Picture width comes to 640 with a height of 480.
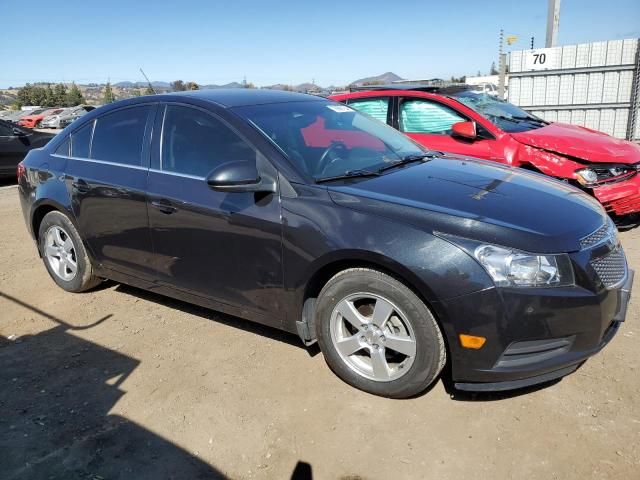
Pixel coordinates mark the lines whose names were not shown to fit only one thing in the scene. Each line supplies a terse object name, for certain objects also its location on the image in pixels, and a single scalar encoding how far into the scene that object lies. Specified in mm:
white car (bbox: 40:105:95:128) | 32781
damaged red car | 5414
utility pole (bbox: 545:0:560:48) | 11359
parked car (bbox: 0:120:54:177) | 10648
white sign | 9995
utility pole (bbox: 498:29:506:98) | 10610
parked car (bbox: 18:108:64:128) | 33688
